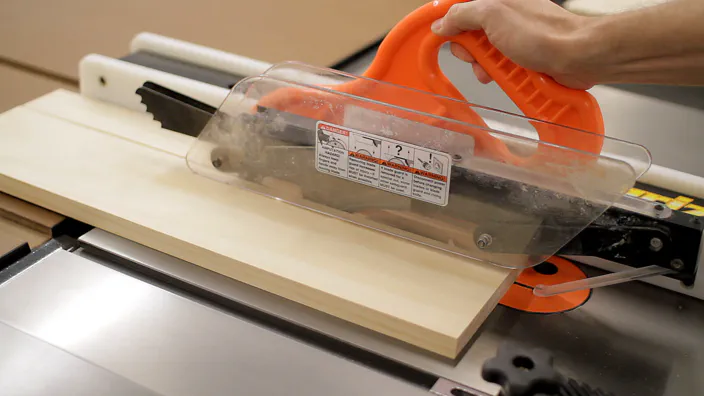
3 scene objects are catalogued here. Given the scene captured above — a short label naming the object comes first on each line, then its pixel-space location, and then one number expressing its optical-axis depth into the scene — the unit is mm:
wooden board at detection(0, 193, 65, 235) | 1022
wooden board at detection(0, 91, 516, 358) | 830
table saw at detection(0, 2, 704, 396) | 779
